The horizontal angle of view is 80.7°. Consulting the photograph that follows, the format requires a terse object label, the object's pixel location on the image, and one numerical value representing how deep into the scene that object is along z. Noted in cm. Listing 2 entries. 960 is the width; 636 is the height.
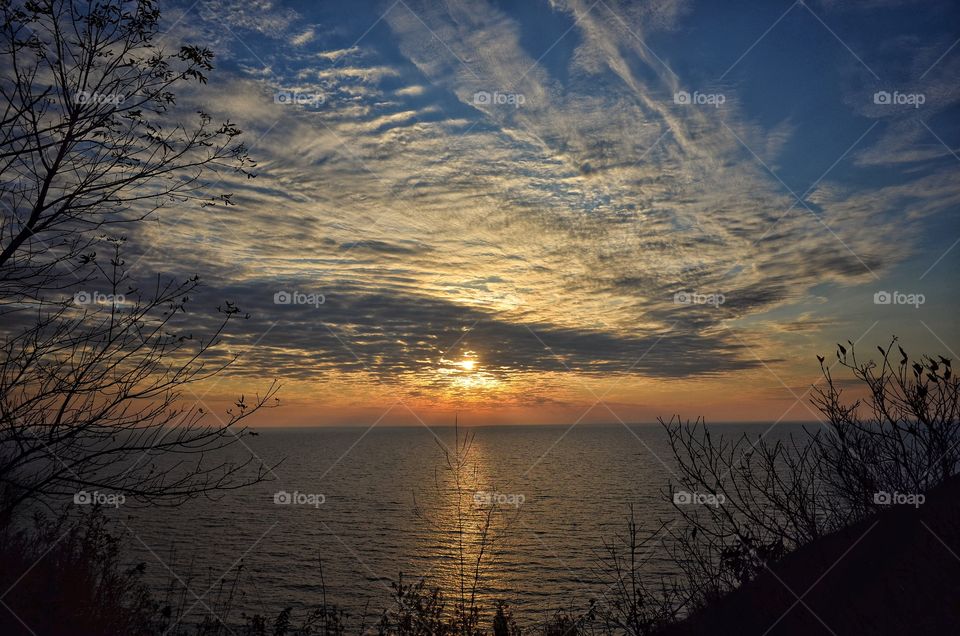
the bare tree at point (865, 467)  927
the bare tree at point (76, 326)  684
